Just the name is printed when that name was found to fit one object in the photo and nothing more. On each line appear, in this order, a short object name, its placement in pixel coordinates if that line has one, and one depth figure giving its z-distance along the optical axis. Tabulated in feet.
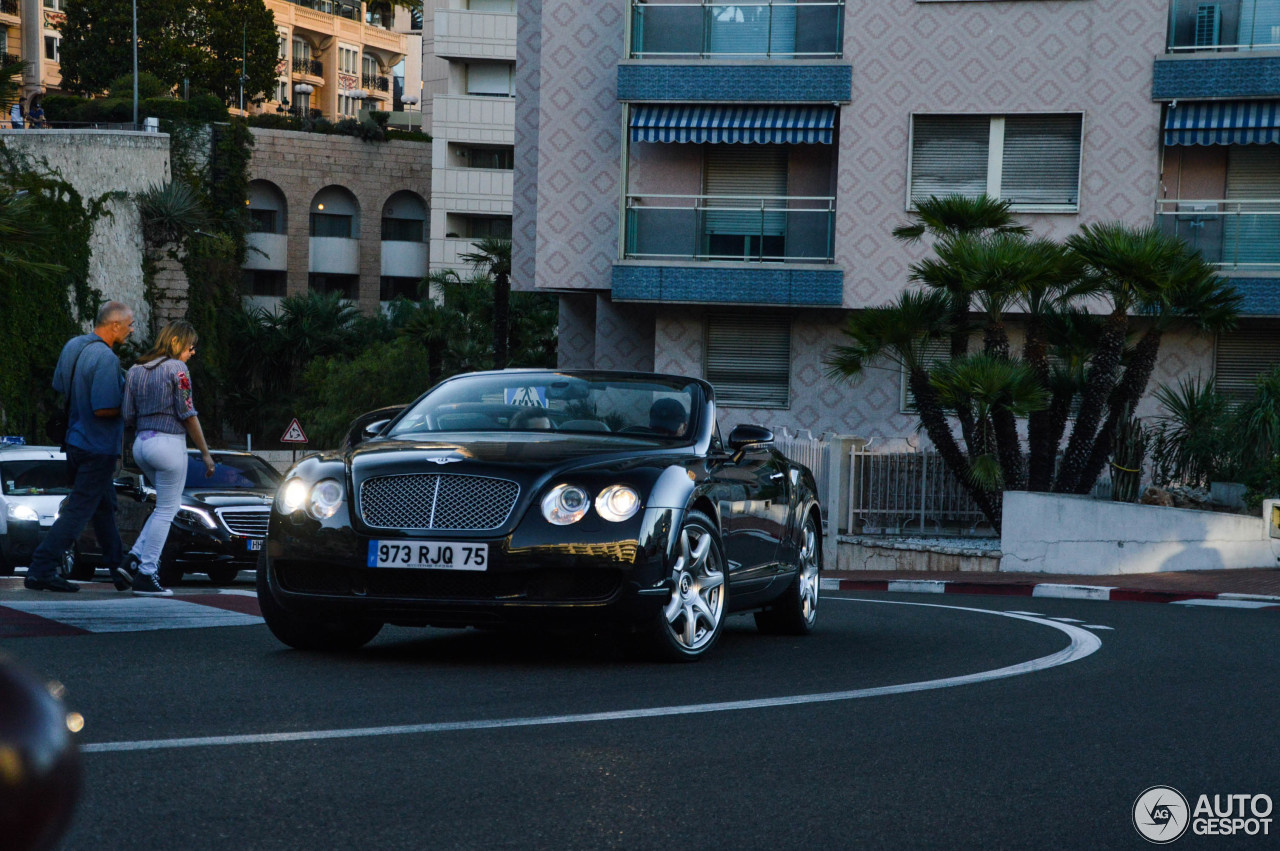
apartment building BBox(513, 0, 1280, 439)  82.74
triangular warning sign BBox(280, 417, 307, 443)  125.49
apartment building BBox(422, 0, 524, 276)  218.38
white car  58.23
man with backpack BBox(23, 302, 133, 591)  33.06
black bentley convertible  22.70
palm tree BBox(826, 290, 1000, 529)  62.80
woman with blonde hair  33.96
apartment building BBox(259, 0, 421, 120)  308.81
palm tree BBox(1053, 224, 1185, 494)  59.00
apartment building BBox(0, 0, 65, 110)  277.97
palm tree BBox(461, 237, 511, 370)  109.91
